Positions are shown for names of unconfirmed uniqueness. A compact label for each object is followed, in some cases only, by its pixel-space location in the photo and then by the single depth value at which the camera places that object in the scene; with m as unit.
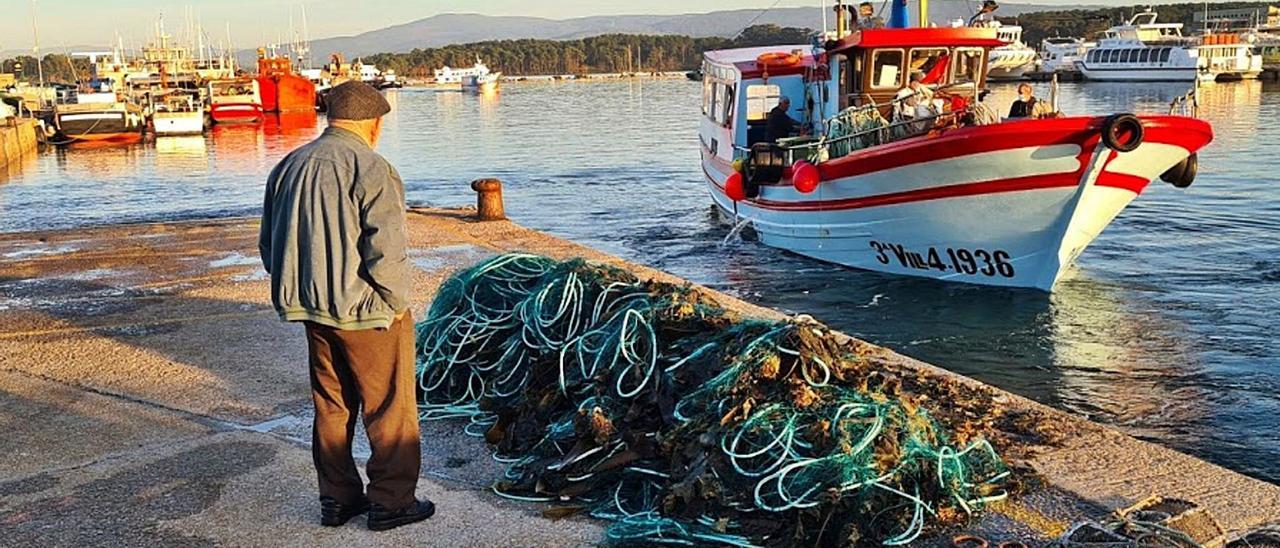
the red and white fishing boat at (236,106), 59.34
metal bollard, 13.57
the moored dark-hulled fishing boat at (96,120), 47.25
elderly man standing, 3.95
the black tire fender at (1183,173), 11.76
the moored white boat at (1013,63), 96.31
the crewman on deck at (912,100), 13.45
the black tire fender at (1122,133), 10.88
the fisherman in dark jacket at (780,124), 15.95
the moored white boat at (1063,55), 91.25
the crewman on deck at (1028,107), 12.15
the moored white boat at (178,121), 51.06
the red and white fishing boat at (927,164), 11.46
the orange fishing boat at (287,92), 70.00
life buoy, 16.73
